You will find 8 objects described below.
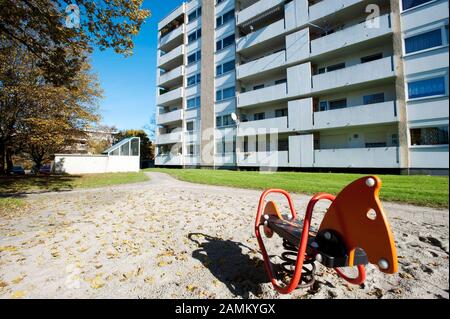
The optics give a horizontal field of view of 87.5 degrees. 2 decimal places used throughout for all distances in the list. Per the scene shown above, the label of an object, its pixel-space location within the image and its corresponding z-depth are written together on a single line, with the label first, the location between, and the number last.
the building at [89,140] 22.56
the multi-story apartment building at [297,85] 15.19
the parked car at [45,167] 37.19
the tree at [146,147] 48.57
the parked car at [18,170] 33.53
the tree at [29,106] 14.52
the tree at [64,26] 7.74
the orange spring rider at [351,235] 1.70
